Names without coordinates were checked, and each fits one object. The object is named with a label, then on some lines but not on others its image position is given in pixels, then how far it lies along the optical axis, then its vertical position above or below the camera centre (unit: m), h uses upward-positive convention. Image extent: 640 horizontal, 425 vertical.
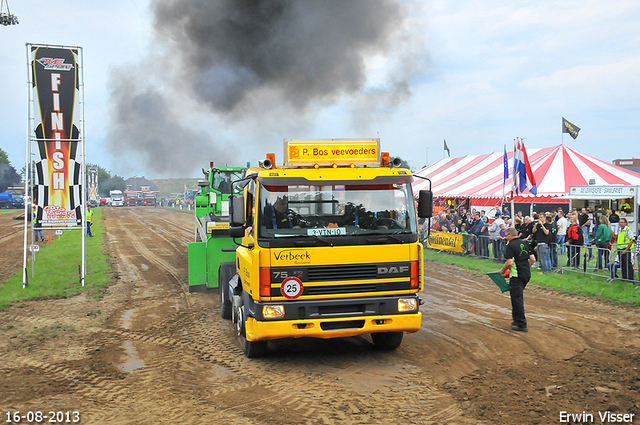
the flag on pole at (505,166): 17.30 +1.78
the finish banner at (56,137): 11.10 +1.81
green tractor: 10.13 -0.66
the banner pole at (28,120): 10.85 +2.09
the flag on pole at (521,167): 15.99 +1.61
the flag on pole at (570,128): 22.98 +4.05
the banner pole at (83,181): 11.35 +0.86
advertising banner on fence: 17.08 -0.76
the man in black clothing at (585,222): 15.90 -0.10
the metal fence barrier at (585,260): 11.05 -0.99
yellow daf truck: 5.94 -0.36
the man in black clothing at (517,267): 7.89 -0.74
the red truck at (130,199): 71.62 +2.87
